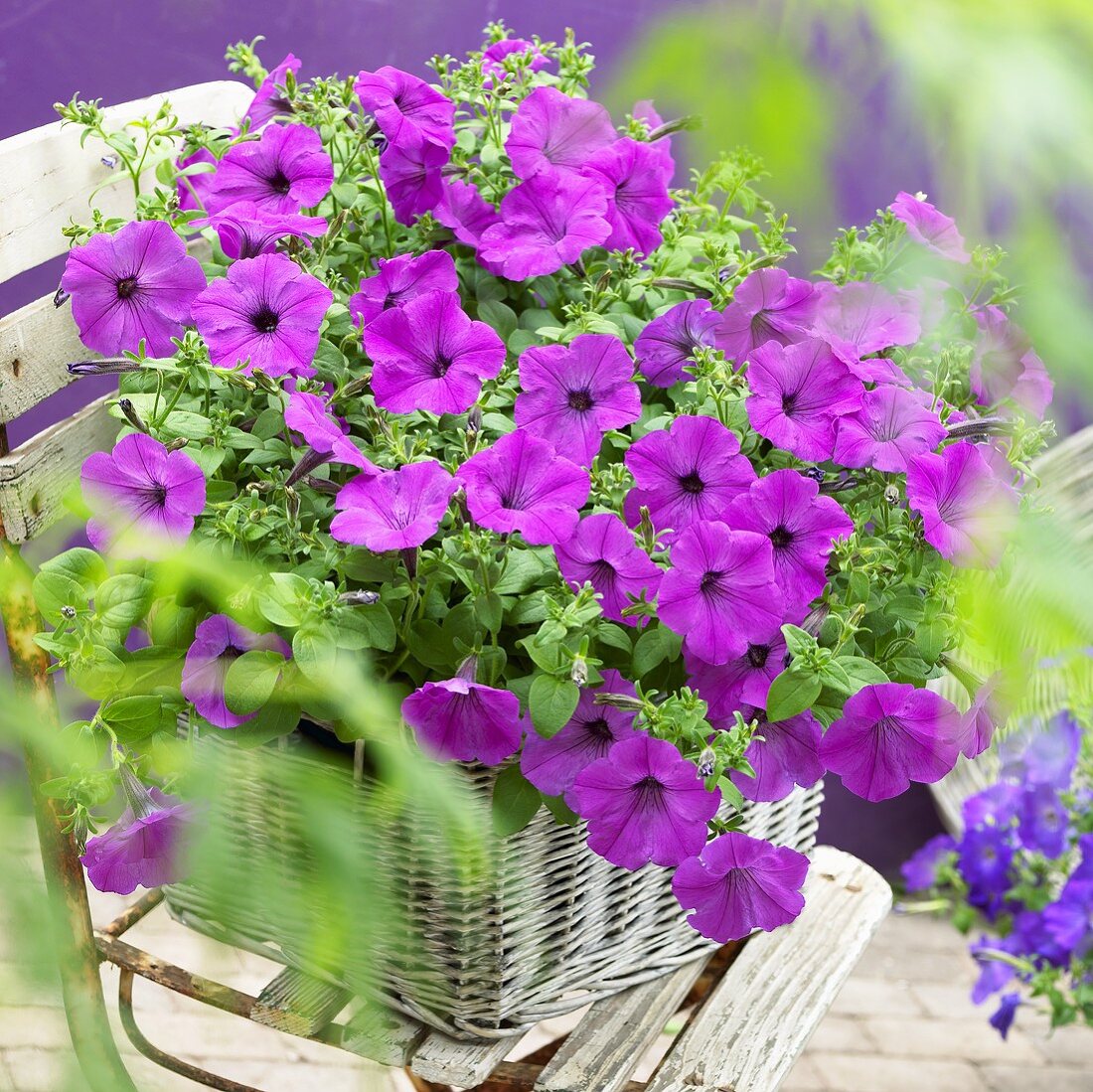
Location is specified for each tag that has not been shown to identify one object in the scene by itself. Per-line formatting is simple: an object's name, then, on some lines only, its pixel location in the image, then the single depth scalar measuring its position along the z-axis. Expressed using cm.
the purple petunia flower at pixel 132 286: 266
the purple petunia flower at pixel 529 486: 255
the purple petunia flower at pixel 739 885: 259
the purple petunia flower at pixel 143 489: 257
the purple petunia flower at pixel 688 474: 260
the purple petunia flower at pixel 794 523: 258
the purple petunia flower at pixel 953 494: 257
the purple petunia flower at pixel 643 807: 256
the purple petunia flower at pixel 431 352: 263
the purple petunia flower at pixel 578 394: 263
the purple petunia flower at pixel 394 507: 252
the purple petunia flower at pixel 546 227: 273
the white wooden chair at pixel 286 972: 274
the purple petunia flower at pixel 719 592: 254
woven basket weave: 263
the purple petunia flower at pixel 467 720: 254
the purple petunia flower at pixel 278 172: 273
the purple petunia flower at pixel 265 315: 261
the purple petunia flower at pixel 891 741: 256
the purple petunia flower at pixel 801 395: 262
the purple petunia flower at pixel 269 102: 281
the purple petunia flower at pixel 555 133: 277
